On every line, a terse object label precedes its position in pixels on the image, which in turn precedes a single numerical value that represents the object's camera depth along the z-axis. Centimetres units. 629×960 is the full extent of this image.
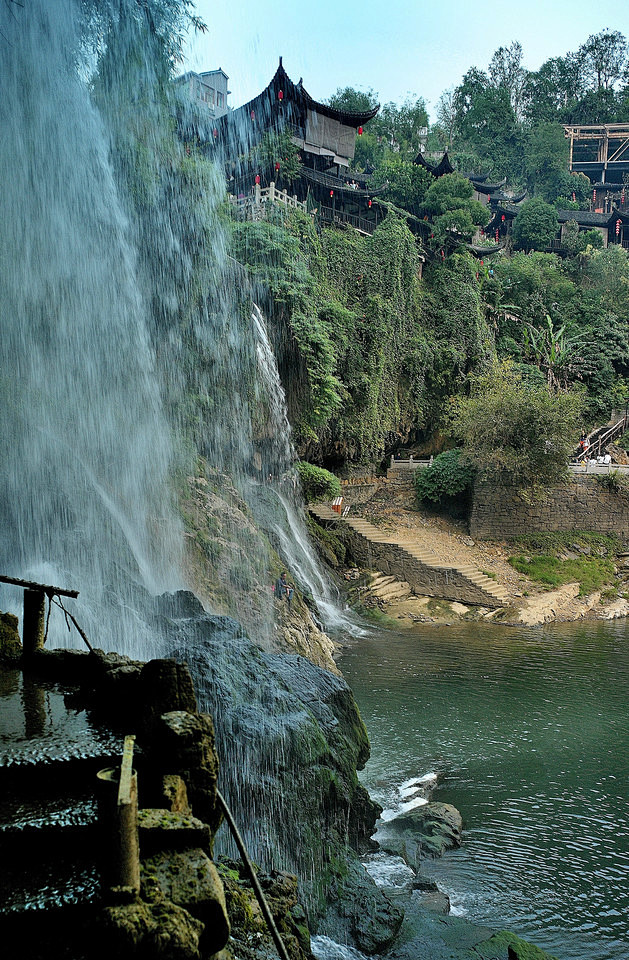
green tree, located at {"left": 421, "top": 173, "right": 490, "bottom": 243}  3625
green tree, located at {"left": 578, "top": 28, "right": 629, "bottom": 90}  6538
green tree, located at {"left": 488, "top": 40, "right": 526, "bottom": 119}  6612
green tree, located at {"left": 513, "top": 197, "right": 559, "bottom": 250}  4572
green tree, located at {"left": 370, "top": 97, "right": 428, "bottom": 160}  5510
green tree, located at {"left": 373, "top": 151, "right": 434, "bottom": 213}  3803
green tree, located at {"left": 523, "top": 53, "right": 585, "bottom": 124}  6288
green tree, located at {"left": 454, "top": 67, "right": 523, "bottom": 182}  5728
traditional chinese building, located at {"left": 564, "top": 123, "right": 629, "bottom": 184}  5803
